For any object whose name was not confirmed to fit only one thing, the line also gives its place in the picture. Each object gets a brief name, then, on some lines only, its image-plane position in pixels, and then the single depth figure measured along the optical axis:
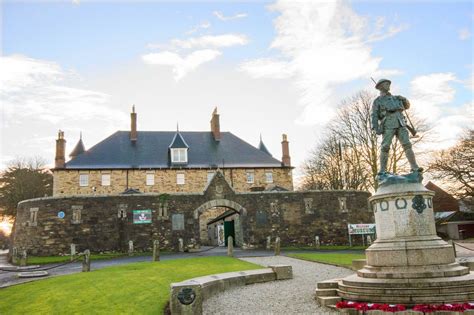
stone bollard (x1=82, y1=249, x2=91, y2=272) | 16.66
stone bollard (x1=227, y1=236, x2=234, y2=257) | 21.95
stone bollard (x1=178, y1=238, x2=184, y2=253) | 28.52
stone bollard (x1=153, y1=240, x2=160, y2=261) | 19.58
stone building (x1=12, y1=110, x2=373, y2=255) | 28.27
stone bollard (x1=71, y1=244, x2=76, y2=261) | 25.45
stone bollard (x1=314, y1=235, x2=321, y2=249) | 29.48
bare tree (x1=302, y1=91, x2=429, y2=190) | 33.25
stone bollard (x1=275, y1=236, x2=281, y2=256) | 22.36
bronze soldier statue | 10.20
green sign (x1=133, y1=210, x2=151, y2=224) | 28.70
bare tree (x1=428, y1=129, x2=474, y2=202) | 33.69
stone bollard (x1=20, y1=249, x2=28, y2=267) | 23.58
